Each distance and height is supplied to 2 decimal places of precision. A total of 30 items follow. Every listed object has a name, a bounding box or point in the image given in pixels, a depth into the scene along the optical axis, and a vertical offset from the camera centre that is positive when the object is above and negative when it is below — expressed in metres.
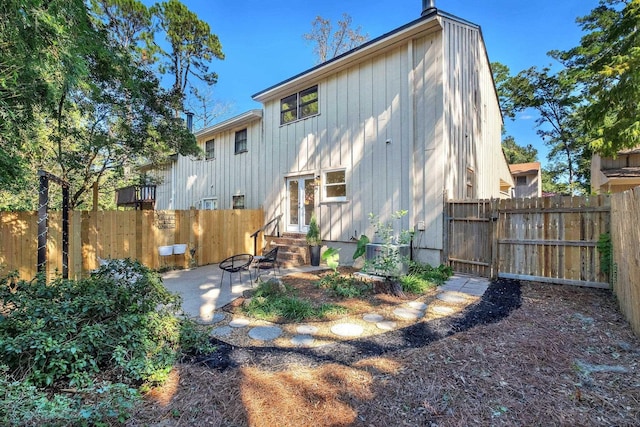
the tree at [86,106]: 3.64 +2.03
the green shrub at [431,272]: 6.18 -1.34
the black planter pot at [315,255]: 8.54 -1.24
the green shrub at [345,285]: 5.19 -1.38
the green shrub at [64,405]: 1.82 -1.26
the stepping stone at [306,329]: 3.73 -1.50
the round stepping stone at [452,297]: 4.90 -1.47
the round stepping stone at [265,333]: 3.59 -1.50
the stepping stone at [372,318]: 4.09 -1.48
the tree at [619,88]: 7.29 +3.11
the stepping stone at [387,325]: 3.80 -1.48
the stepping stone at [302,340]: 3.39 -1.50
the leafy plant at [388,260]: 5.29 -0.91
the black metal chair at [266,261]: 6.02 -1.01
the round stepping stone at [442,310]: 4.33 -1.48
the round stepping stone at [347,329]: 3.65 -1.49
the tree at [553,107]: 21.38 +7.68
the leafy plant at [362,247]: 6.83 -0.82
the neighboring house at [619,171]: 10.27 +1.42
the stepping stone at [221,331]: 3.68 -1.50
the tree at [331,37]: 17.58 +10.33
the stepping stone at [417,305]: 4.60 -1.48
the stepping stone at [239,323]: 3.95 -1.50
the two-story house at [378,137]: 7.21 +2.18
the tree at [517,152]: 31.98 +6.39
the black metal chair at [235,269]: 5.59 -1.08
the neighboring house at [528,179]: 21.56 +2.26
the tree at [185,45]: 13.41 +8.16
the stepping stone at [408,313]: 4.20 -1.48
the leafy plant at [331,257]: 6.25 -1.01
